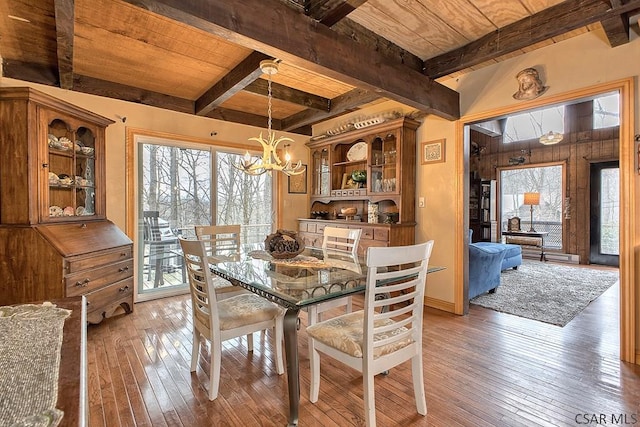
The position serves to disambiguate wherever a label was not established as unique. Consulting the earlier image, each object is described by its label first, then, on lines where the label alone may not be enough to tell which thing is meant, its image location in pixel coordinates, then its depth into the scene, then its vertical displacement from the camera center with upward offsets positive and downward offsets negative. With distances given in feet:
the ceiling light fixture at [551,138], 19.29 +4.30
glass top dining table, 5.45 -1.41
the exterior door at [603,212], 20.57 -0.36
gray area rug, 11.48 -3.83
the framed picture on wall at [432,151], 11.89 +2.22
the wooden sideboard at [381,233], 11.89 -0.97
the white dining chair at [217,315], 6.32 -2.31
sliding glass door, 12.90 +0.43
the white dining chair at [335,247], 7.62 -1.31
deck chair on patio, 12.99 -1.54
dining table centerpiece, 8.18 -0.94
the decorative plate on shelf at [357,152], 14.41 +2.68
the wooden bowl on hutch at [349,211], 14.70 -0.11
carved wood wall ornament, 9.18 +3.65
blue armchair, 12.48 -2.57
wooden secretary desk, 8.59 -0.13
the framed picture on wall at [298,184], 16.70 +1.37
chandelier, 8.39 +1.37
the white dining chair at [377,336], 5.13 -2.32
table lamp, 23.84 +0.63
